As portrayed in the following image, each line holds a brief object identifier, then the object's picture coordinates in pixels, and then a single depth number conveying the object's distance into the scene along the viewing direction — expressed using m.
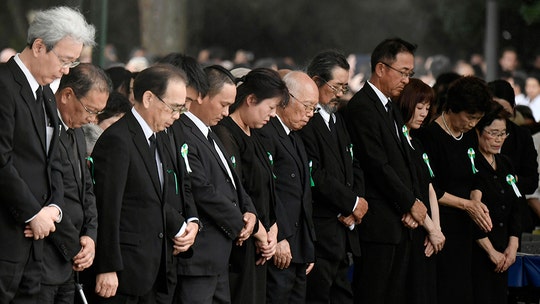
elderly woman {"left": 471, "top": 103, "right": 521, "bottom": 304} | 17.72
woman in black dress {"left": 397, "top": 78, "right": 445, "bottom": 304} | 16.98
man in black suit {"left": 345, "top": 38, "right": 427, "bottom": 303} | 16.37
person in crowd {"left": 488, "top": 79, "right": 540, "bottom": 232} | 19.15
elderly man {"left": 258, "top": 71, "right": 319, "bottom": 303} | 15.09
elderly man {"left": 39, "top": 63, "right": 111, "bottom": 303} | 11.46
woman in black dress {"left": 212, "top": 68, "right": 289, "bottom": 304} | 14.20
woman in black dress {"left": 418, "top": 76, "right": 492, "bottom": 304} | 17.48
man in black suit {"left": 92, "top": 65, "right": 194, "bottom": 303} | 12.02
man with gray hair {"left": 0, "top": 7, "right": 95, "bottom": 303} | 10.85
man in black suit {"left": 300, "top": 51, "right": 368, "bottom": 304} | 15.73
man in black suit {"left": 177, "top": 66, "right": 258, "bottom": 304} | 13.27
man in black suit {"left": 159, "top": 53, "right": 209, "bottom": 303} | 12.84
